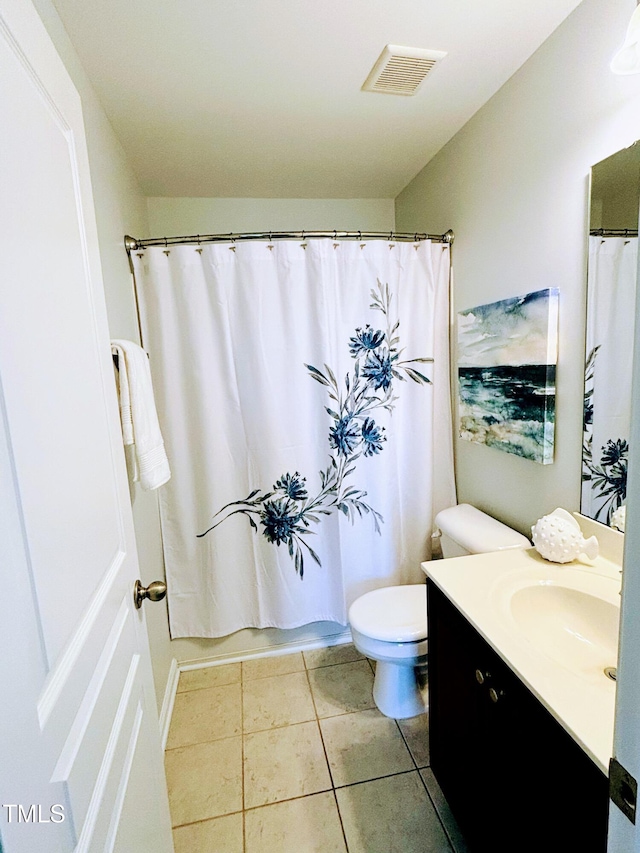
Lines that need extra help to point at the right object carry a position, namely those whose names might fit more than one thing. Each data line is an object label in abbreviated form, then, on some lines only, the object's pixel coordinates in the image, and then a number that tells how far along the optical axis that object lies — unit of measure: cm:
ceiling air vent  130
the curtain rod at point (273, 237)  173
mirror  109
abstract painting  138
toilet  155
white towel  126
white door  46
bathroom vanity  73
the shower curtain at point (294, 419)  180
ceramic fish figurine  121
